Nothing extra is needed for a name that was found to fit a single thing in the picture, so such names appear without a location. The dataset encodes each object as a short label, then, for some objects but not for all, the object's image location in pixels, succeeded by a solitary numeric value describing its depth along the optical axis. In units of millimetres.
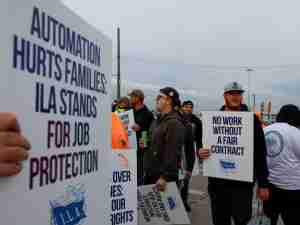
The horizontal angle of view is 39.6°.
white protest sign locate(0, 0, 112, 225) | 1204
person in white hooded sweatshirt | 3891
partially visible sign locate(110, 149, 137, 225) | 3307
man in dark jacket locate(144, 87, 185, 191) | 3929
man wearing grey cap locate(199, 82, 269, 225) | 3625
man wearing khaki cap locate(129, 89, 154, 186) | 6000
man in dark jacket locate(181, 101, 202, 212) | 5352
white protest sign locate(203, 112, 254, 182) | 3652
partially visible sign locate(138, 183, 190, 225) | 4020
